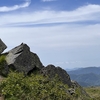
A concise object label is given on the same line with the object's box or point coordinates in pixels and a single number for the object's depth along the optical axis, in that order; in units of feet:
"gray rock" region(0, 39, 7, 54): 107.24
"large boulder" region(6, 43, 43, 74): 95.55
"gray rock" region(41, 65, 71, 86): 96.94
